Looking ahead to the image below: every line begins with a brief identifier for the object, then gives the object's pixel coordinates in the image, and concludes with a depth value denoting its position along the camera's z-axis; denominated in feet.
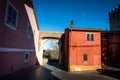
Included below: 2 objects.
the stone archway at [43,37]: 44.72
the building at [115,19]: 48.17
